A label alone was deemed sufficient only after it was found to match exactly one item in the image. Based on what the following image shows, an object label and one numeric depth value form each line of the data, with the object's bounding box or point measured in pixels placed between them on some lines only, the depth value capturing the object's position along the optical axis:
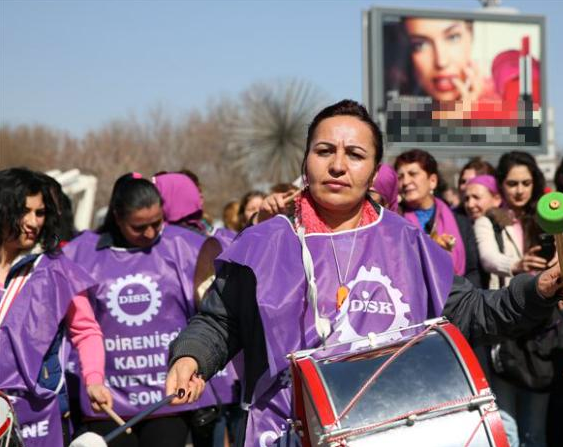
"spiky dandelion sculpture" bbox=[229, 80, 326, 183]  31.50
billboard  21.92
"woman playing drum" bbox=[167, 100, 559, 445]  2.87
